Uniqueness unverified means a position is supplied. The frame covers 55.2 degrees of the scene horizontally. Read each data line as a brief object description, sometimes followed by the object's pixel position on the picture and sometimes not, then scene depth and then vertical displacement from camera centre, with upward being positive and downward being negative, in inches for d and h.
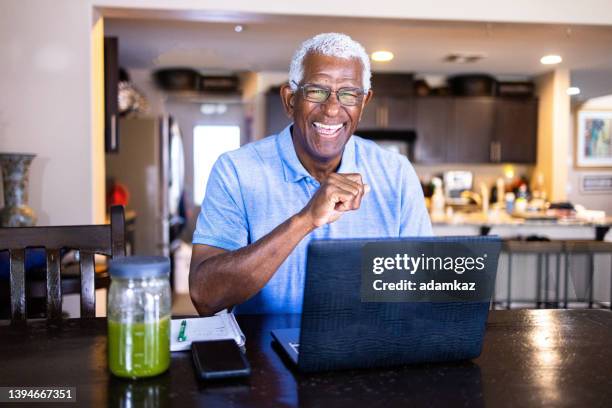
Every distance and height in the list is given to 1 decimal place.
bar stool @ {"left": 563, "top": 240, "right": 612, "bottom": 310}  151.7 -20.8
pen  40.4 -11.0
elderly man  56.3 -0.3
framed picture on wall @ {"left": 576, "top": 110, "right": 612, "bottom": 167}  261.7 +18.5
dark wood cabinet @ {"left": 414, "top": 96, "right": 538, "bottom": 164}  258.8 +20.8
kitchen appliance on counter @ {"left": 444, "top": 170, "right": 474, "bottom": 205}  272.5 -3.1
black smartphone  34.1 -11.2
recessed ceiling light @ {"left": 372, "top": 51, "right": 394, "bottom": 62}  214.3 +45.0
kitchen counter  184.4 -16.2
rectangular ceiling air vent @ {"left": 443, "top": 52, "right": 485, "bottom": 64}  217.9 +45.5
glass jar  32.6 -7.9
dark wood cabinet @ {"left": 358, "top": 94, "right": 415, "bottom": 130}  255.8 +27.3
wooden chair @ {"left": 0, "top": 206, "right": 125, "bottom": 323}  54.7 -7.0
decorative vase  111.1 -2.4
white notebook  40.1 -11.2
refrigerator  209.0 +0.5
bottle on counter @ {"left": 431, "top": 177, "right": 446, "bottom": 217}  206.4 -10.1
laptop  32.8 -7.9
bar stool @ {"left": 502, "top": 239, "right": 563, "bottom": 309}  148.0 -22.8
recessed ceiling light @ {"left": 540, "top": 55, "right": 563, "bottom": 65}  223.5 +45.7
